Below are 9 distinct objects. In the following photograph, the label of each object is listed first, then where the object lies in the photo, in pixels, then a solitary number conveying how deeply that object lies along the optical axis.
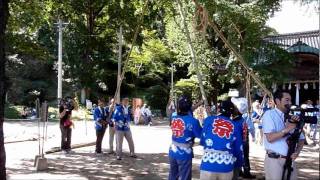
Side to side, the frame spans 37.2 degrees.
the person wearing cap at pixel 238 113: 6.43
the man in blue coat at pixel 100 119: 13.85
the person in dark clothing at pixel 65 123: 14.41
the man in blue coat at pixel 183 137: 7.02
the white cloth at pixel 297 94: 28.66
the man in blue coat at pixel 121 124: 12.96
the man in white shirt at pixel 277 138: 5.11
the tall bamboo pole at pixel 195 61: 8.76
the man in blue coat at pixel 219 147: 5.70
